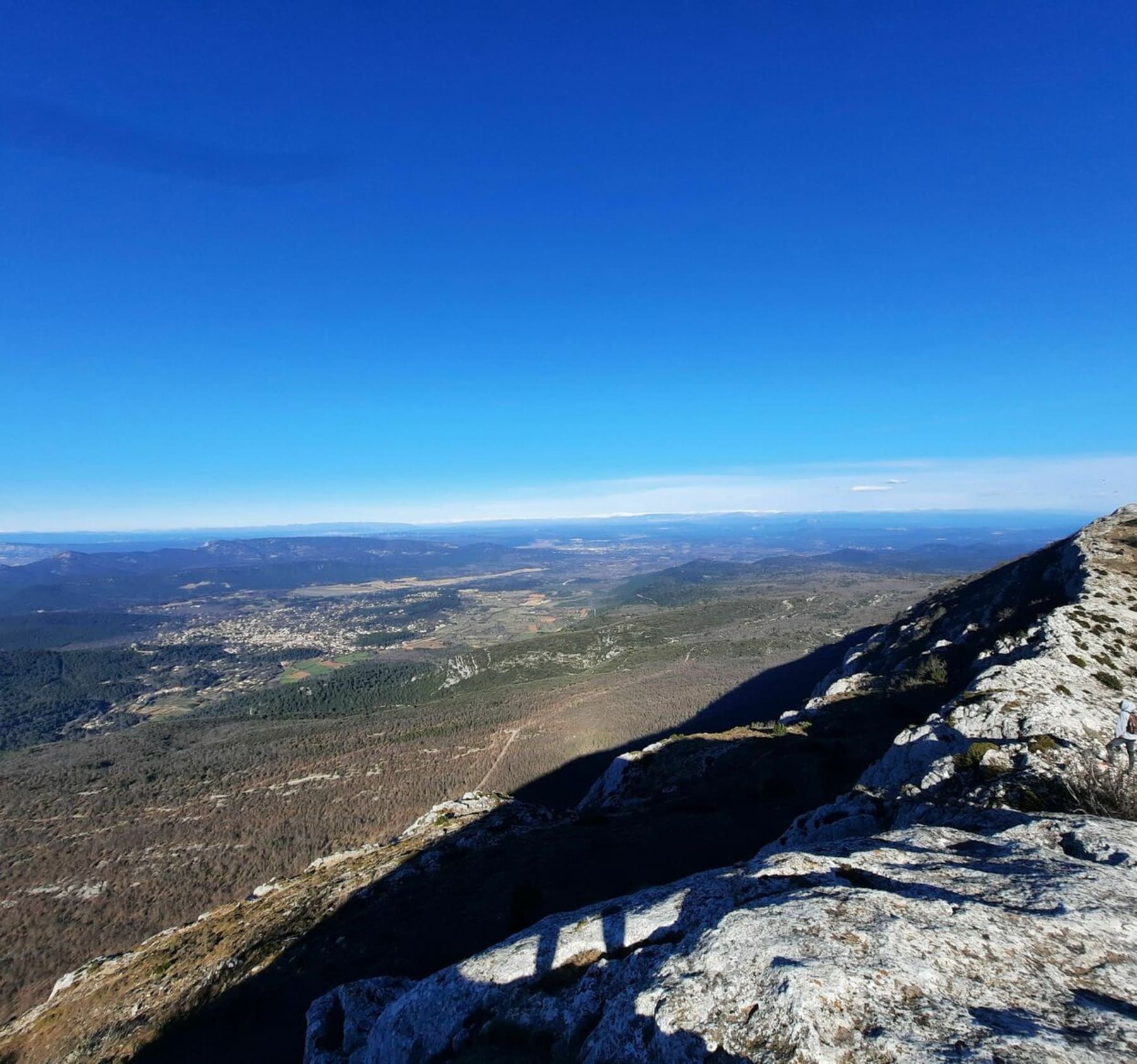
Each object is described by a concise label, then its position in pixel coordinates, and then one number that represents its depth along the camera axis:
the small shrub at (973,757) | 19.70
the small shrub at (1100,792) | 14.52
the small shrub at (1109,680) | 28.53
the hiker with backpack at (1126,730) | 18.22
